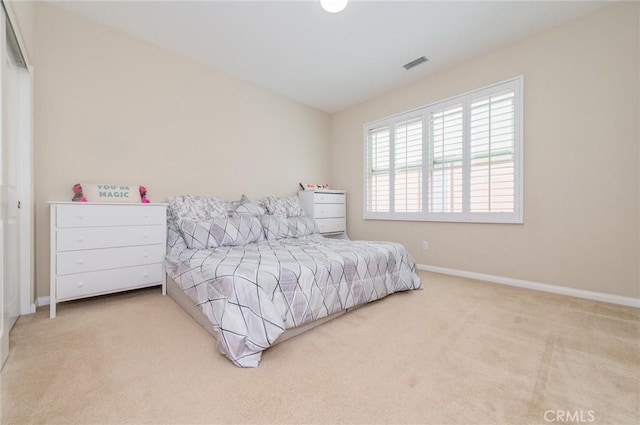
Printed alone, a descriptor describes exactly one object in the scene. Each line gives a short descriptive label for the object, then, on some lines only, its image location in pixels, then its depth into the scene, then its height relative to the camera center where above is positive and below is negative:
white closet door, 1.39 +0.05
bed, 1.43 -0.42
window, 2.84 +0.63
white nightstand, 4.01 +0.03
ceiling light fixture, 2.08 +1.63
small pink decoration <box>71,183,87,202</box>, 2.32 +0.14
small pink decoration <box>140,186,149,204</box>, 2.64 +0.15
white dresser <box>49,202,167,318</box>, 2.01 -0.32
